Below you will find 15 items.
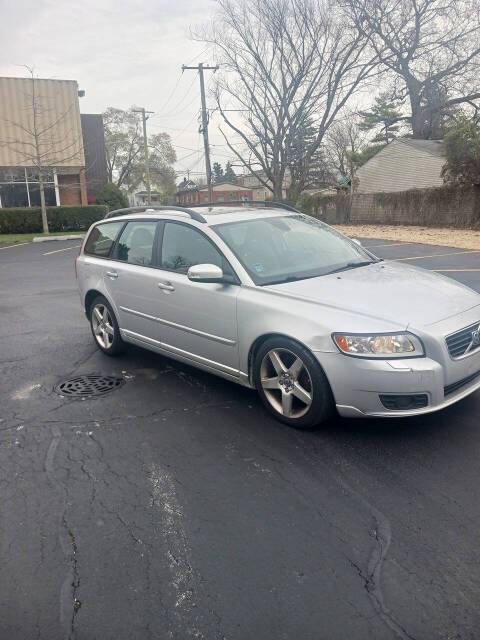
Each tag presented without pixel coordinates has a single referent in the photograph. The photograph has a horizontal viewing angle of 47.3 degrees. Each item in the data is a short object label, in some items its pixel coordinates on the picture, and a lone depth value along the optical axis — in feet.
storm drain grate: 16.22
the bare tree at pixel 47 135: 100.01
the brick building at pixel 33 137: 99.96
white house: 114.11
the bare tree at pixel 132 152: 179.93
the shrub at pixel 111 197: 112.37
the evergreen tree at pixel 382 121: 177.06
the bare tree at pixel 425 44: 97.50
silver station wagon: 11.75
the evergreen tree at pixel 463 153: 76.13
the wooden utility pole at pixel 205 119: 111.34
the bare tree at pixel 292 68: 94.84
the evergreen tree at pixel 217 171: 431.84
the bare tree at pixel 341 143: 204.95
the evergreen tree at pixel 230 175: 370.94
